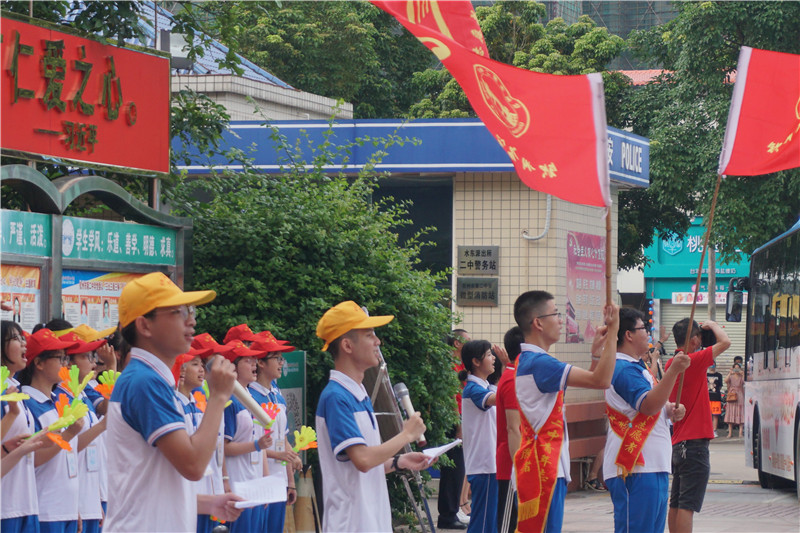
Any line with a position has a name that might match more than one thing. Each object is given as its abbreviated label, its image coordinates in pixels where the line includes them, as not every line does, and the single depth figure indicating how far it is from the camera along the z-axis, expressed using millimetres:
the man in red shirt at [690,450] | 13792
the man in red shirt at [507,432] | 13172
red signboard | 13172
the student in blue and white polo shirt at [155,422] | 6142
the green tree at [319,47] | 43793
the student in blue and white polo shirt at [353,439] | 7947
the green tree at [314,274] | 15383
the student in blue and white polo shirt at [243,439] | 11246
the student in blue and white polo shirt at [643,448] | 11252
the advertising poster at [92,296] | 13488
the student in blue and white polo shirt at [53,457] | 10073
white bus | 22386
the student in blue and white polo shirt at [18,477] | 9587
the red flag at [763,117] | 11015
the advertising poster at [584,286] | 24278
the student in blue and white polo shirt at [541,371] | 10280
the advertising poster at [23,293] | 12476
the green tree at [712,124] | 37693
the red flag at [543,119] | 10450
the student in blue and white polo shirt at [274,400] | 11951
